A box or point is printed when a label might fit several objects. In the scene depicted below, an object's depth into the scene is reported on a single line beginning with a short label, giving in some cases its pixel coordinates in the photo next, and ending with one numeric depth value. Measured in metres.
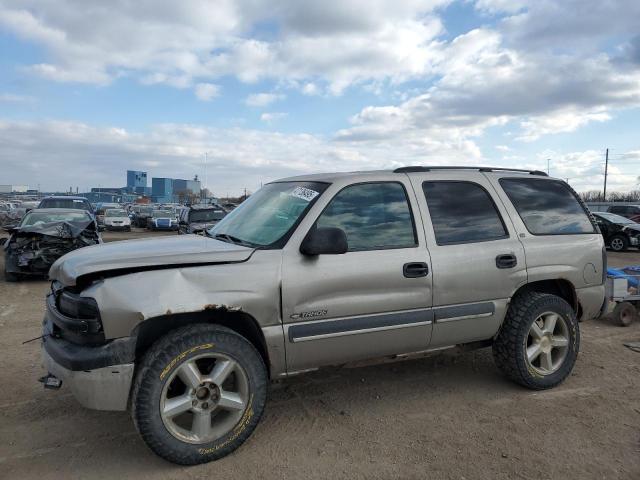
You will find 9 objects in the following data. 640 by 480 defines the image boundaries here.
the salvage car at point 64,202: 16.75
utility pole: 70.91
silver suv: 3.04
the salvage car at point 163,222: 31.84
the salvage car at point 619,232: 17.36
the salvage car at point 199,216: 17.02
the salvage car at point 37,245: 10.10
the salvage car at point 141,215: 35.91
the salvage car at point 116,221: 28.89
